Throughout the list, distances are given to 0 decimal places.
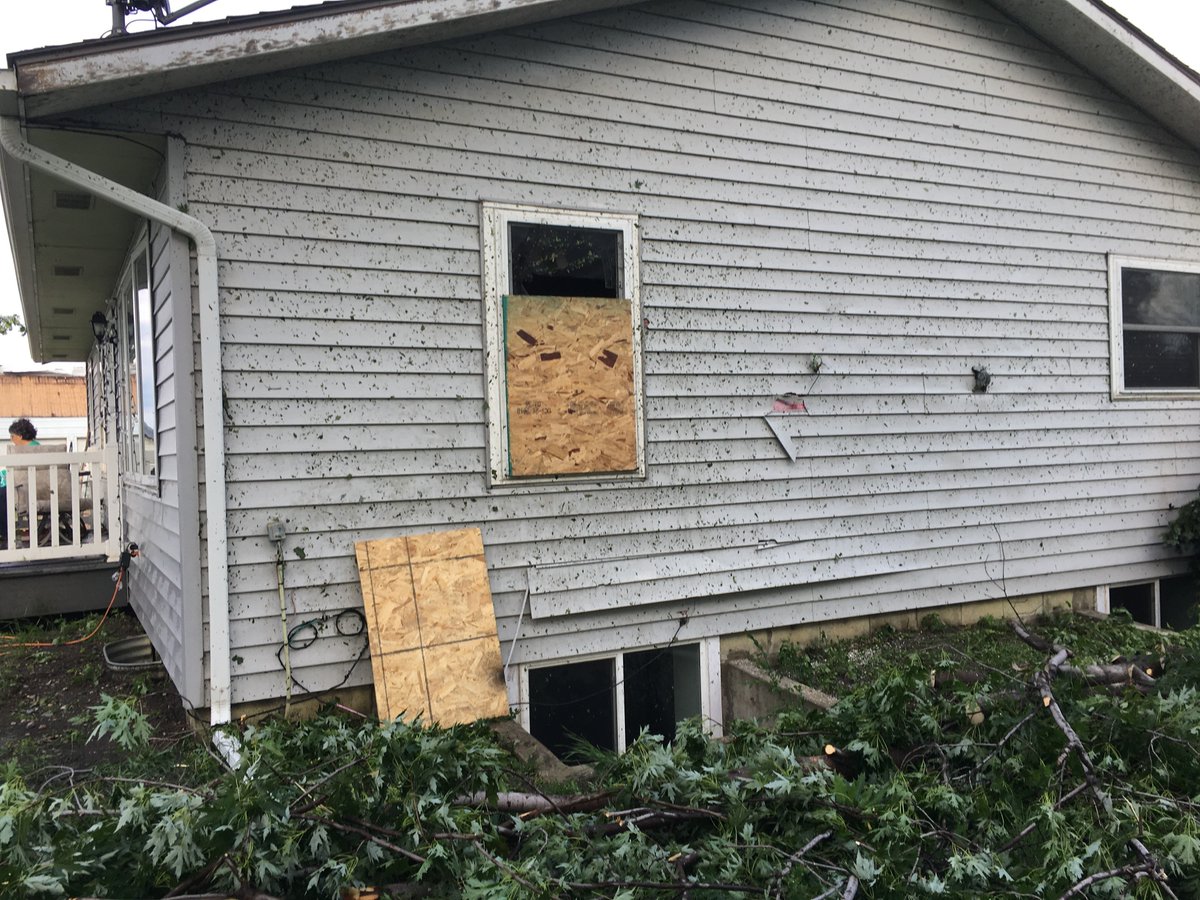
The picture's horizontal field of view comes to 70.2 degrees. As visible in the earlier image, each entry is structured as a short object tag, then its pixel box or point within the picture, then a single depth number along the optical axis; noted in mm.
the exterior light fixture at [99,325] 8539
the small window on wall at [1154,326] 7543
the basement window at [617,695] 5406
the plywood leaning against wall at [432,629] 4617
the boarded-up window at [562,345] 5090
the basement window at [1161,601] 7828
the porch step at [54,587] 7691
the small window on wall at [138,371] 5500
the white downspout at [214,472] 4344
